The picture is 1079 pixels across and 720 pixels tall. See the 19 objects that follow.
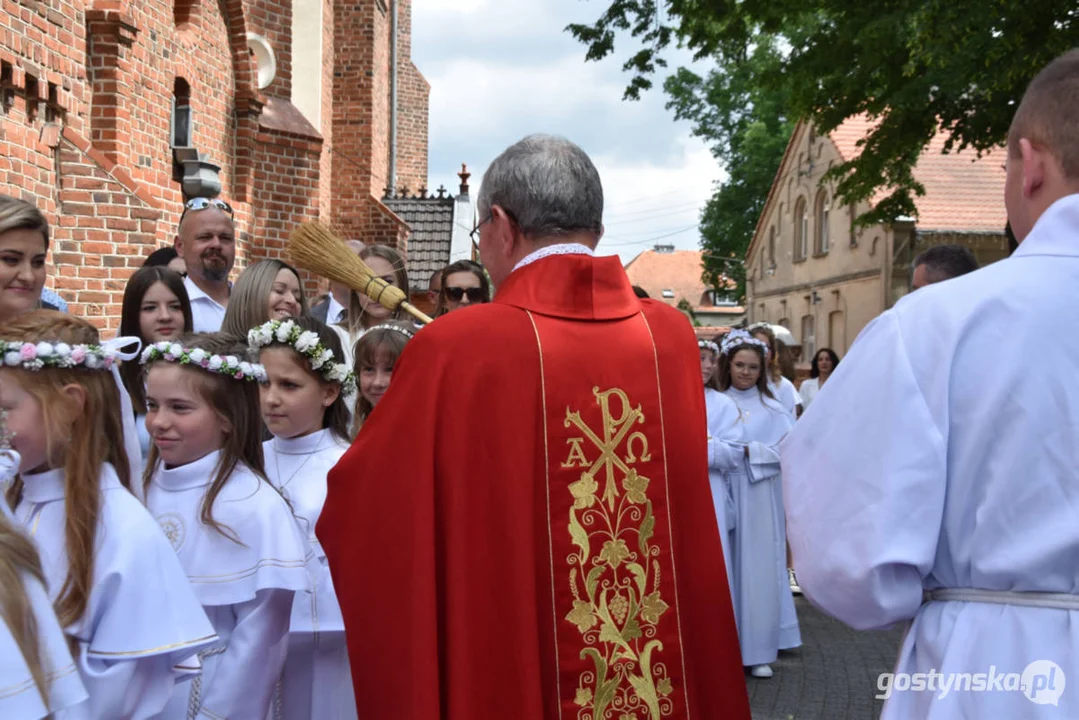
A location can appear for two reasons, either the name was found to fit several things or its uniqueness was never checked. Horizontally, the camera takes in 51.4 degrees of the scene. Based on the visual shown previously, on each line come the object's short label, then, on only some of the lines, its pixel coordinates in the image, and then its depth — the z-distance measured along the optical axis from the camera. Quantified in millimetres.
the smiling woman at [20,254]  3902
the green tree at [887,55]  9609
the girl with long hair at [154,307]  4785
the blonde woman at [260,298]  5148
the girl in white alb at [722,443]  7676
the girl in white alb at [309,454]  3701
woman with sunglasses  5953
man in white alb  1931
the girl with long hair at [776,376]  10023
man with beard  5797
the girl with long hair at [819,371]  14594
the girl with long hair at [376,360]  4766
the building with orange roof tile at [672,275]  76312
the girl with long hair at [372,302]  6301
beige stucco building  28422
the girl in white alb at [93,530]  2389
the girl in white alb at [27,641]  1869
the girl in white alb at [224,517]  3133
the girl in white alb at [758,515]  7500
